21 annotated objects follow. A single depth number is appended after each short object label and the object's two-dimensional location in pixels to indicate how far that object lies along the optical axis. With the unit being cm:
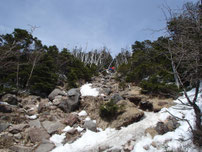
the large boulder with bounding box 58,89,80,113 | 754
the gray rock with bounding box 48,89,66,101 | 892
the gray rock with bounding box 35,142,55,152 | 431
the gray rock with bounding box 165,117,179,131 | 427
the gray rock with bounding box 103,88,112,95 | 1020
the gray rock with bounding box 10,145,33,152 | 414
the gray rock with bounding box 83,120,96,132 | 568
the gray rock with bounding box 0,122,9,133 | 504
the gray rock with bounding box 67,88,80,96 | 824
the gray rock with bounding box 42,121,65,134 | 544
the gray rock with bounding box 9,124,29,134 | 501
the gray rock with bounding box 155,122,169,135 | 420
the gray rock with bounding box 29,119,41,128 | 575
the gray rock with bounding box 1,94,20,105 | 736
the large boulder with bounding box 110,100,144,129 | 557
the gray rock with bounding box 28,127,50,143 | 488
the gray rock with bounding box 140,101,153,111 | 695
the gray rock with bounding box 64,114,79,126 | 602
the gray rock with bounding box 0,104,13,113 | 641
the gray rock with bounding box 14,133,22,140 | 477
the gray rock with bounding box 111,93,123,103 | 769
